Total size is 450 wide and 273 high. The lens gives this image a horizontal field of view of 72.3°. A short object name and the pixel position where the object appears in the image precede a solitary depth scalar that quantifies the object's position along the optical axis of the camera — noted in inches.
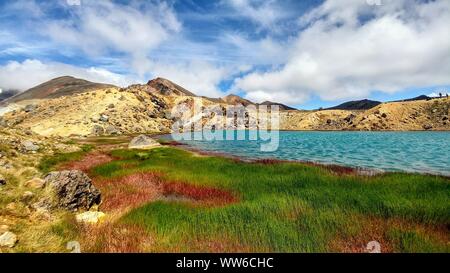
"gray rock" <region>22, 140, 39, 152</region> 1206.9
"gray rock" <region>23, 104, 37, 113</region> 6448.3
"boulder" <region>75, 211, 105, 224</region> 488.4
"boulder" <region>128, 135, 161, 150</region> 2236.7
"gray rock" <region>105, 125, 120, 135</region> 5093.5
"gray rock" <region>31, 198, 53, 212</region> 500.7
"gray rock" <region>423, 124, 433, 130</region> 7270.7
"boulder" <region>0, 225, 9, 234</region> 368.7
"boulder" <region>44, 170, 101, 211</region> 554.6
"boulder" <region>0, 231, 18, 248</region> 341.7
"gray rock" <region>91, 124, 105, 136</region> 4744.1
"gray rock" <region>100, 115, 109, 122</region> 5422.7
